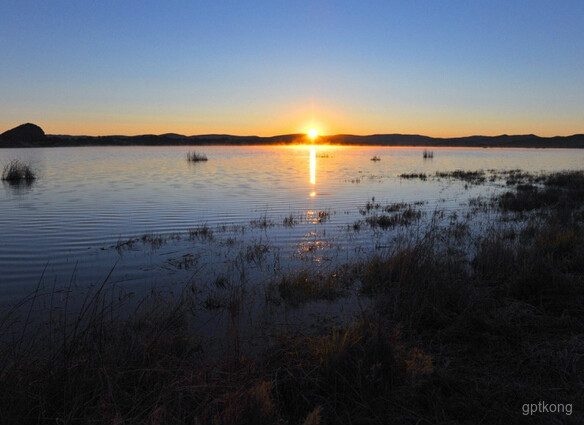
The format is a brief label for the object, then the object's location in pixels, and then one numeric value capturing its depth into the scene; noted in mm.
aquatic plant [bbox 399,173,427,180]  29919
